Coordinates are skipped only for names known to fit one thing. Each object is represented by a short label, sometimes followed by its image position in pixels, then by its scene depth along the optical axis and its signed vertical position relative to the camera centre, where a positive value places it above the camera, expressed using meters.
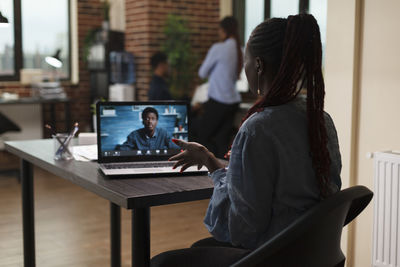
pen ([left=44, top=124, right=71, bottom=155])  2.22 -0.28
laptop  2.04 -0.22
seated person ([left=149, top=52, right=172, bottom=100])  5.04 -0.06
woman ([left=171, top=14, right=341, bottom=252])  1.33 -0.16
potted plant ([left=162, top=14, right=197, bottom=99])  5.78 +0.23
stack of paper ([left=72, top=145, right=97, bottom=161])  2.24 -0.34
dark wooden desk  1.60 -0.35
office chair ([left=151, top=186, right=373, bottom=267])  1.26 -0.39
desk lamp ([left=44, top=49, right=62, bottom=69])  4.08 +0.11
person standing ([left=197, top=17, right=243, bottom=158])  4.98 -0.09
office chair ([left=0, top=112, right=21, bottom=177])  5.40 -0.51
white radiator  2.46 -0.61
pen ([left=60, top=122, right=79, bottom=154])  2.22 -0.25
